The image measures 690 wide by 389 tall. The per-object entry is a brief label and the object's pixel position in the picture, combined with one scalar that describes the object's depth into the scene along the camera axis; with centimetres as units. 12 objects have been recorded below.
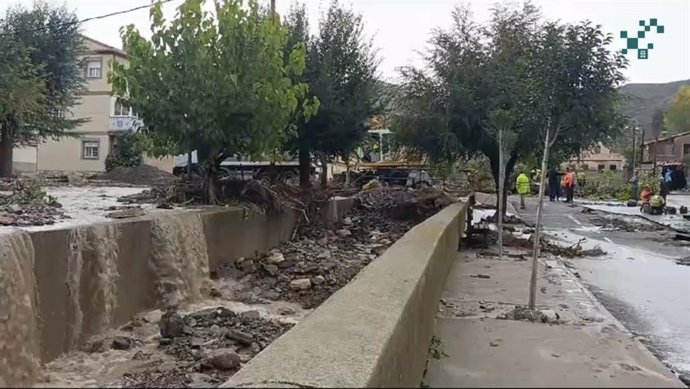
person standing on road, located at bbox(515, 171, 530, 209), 3253
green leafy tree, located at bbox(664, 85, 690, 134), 9162
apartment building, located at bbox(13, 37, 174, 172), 4709
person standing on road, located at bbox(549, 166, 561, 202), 3920
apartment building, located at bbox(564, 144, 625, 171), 8449
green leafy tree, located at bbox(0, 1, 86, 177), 2686
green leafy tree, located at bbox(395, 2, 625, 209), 1481
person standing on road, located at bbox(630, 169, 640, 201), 4047
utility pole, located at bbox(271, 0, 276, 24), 1321
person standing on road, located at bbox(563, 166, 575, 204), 3747
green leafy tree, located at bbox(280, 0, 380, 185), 1798
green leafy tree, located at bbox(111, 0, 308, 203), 1158
